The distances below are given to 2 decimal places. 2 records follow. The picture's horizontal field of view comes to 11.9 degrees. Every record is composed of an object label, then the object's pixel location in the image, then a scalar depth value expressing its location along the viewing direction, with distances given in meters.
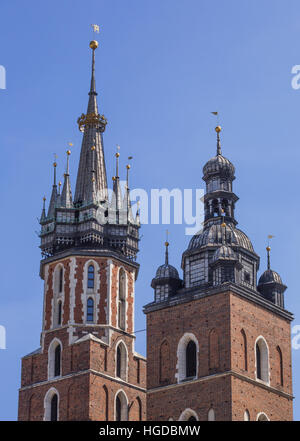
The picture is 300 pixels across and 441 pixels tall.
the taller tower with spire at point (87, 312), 90.38
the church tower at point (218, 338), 79.25
